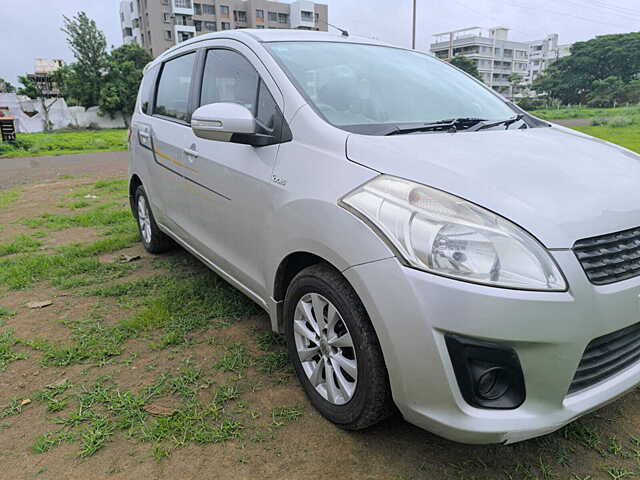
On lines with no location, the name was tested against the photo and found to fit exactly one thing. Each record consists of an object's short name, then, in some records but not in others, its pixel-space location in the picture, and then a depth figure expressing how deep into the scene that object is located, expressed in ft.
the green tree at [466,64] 200.41
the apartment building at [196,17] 191.42
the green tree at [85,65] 124.36
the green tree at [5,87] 183.42
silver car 4.88
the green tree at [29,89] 137.18
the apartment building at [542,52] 339.16
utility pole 94.89
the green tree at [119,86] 120.57
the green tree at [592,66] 196.54
